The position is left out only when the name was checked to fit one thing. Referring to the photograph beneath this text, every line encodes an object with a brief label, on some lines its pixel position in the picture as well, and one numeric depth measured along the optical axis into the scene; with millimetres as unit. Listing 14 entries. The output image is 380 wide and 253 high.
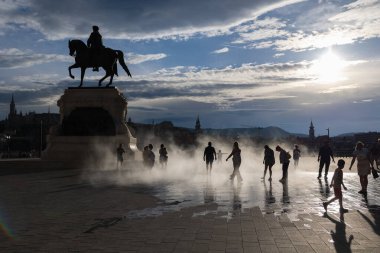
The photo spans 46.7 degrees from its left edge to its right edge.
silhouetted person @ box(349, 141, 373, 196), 12180
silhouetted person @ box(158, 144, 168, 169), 24156
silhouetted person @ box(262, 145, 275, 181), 18531
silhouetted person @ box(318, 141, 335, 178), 18891
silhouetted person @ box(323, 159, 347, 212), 9279
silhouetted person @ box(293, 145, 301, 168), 29050
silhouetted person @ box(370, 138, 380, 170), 21422
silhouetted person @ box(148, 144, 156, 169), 21453
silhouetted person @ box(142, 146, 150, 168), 21511
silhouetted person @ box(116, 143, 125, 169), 22766
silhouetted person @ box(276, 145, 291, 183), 18109
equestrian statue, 26656
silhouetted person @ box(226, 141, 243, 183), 17484
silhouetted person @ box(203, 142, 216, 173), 20384
